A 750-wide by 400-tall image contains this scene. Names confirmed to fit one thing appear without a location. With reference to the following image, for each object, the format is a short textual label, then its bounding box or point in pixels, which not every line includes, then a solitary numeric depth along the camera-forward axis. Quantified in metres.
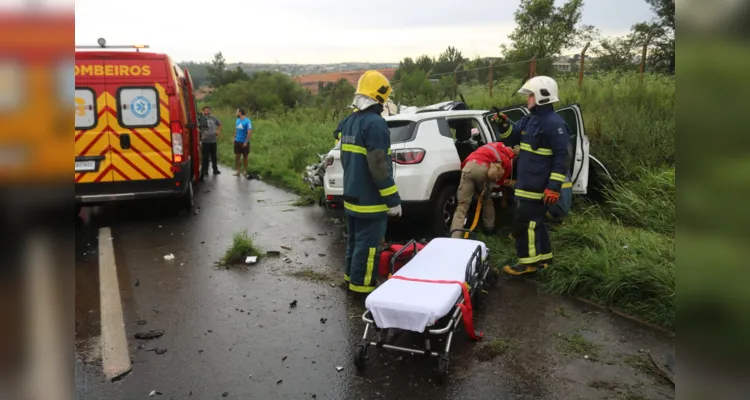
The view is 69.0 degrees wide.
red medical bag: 5.17
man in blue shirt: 13.27
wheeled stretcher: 3.52
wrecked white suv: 6.36
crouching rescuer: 6.38
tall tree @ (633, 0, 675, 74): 10.68
